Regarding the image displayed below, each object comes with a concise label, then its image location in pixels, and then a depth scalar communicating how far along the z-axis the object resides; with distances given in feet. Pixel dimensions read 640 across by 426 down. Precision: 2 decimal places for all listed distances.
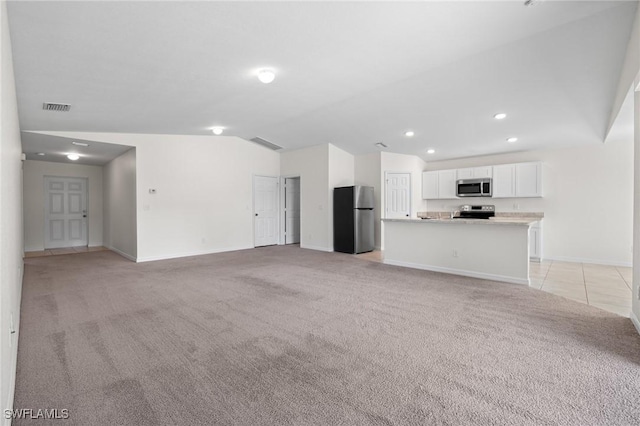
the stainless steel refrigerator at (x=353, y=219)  22.50
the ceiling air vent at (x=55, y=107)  13.06
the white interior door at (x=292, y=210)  28.43
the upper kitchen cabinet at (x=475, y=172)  22.16
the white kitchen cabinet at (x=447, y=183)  24.08
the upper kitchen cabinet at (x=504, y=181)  21.24
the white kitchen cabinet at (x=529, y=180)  20.17
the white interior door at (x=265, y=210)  26.03
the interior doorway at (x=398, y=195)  24.58
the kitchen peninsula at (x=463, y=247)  13.99
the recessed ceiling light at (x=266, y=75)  11.16
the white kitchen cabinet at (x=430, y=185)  25.13
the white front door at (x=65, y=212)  25.52
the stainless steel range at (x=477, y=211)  22.56
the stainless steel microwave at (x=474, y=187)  22.17
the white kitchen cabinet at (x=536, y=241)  19.70
